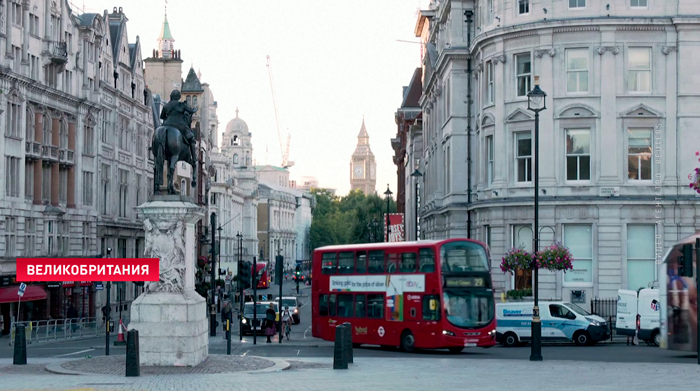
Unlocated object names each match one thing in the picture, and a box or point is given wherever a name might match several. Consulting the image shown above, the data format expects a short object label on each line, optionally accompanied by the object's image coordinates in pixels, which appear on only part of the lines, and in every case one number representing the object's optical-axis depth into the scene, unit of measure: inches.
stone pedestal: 1053.2
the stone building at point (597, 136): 1937.7
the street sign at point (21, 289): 1914.4
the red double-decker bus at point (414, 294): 1492.4
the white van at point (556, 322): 1711.4
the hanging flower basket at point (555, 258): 1815.9
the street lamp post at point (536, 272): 1269.7
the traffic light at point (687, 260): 1205.7
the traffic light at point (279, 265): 1668.6
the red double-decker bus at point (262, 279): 4486.2
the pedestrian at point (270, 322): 1867.6
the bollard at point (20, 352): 1184.2
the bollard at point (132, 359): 967.6
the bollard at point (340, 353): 1090.1
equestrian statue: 1126.4
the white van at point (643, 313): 1668.3
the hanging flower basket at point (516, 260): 1831.9
